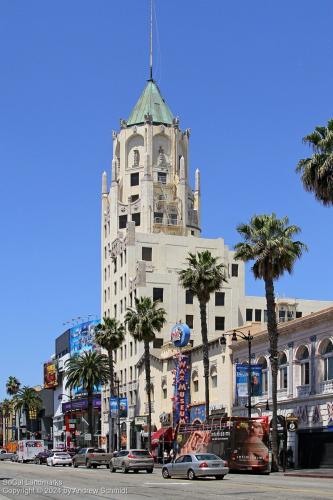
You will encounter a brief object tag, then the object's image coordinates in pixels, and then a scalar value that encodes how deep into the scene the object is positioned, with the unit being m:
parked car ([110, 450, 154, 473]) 50.69
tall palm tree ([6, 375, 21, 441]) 176.88
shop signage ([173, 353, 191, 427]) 76.31
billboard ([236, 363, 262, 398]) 59.56
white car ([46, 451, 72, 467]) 72.75
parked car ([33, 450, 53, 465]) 82.85
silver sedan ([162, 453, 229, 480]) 38.44
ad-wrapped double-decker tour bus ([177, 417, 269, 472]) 46.19
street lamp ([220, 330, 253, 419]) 55.33
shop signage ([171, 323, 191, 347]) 77.50
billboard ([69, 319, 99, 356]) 124.44
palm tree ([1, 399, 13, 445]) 197.81
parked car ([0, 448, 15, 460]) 105.57
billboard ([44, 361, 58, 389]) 142.50
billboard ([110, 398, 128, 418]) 91.25
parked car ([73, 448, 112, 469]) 64.56
